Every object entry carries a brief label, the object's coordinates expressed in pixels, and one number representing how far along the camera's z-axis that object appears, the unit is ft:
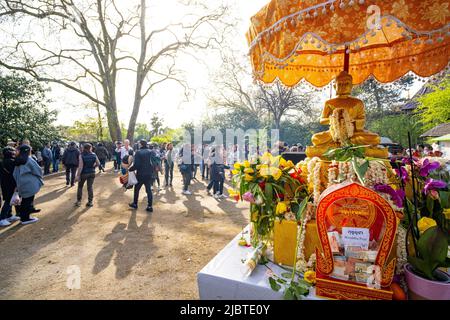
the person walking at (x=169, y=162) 34.91
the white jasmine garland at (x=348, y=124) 7.79
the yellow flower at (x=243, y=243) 9.22
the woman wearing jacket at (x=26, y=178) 18.65
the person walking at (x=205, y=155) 41.16
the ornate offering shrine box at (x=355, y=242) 5.48
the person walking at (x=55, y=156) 47.67
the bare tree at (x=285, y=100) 80.48
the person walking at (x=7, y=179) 18.45
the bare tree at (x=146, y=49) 59.77
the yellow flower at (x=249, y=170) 8.36
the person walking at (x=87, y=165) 23.75
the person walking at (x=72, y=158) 32.35
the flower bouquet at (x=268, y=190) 7.85
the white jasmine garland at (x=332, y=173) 6.26
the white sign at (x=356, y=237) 5.59
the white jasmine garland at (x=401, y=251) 6.18
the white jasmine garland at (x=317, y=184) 6.97
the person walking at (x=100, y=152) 47.62
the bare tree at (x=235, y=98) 91.15
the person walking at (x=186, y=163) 31.08
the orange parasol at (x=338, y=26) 6.02
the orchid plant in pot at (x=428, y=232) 5.23
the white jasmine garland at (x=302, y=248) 6.95
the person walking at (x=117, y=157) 46.01
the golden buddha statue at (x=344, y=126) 7.82
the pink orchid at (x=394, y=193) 5.79
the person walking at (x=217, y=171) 29.84
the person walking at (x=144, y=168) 22.92
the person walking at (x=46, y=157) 43.47
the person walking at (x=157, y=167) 29.57
